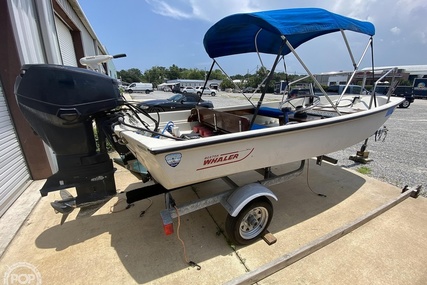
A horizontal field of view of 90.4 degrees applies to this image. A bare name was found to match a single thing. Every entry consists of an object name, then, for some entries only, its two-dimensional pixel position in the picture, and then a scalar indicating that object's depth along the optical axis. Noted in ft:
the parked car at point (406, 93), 44.50
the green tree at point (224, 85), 156.33
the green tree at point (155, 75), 249.34
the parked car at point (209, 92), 93.94
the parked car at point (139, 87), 107.55
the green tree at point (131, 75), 260.44
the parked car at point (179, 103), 22.22
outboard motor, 5.57
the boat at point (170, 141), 5.49
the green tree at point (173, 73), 261.44
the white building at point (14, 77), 8.65
